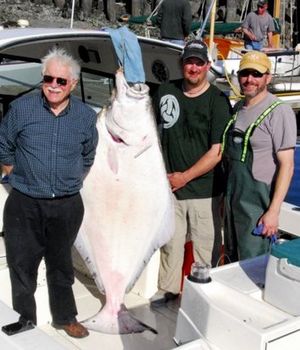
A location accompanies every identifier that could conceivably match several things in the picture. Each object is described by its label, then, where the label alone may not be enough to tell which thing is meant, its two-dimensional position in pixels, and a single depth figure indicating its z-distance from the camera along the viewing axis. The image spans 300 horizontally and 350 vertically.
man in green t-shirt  3.34
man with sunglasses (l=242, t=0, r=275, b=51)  14.18
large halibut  3.10
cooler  2.48
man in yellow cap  3.06
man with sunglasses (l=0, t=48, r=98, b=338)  2.83
